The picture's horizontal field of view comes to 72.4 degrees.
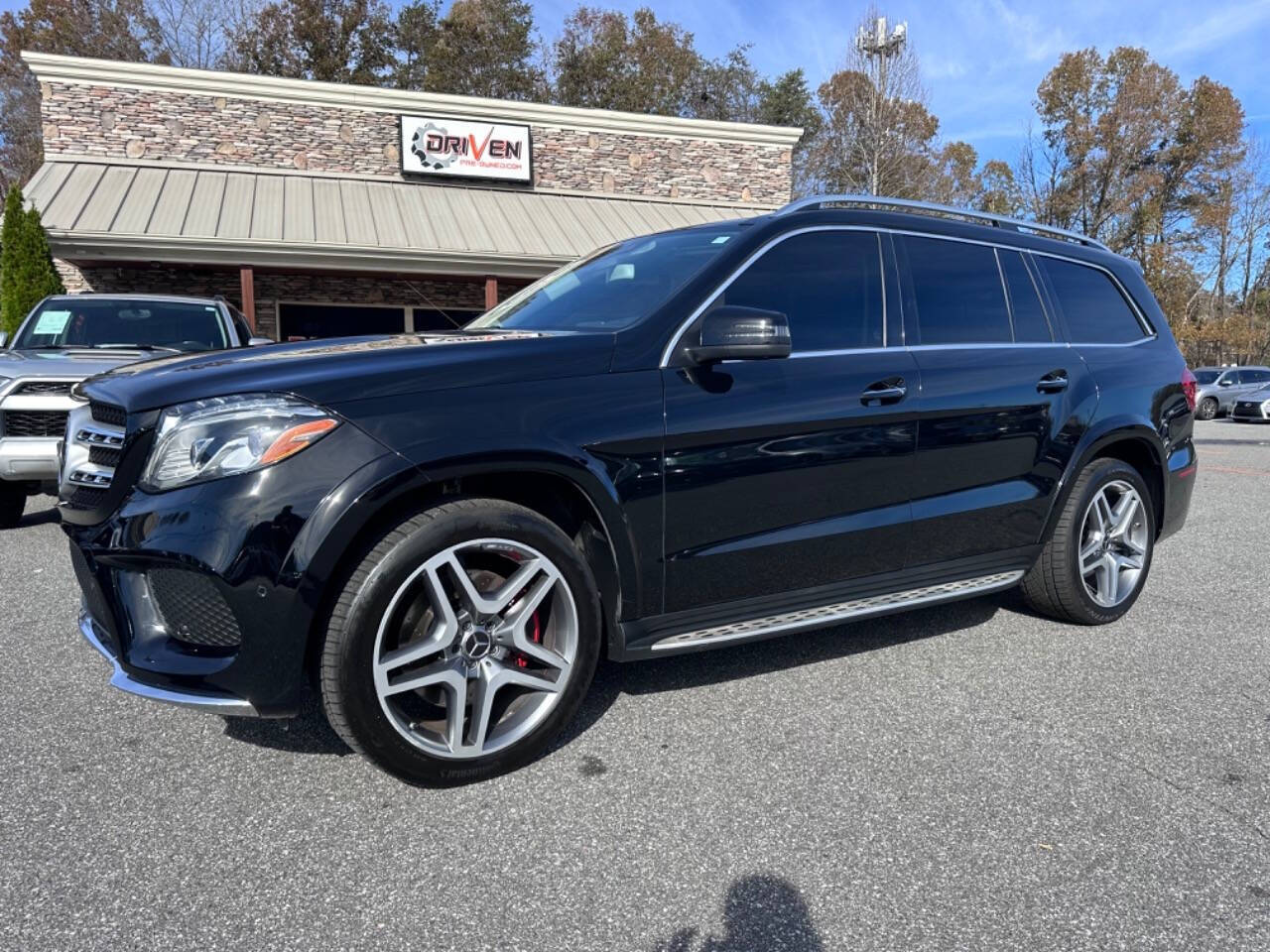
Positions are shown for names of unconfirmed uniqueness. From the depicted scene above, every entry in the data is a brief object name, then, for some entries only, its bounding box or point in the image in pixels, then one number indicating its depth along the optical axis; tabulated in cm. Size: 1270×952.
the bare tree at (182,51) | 3278
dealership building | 1441
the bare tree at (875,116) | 2277
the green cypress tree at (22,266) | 1295
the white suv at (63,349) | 565
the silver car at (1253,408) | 2317
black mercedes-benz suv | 236
